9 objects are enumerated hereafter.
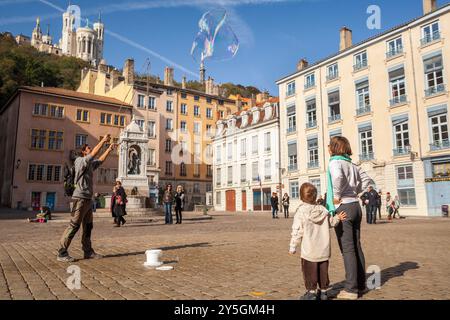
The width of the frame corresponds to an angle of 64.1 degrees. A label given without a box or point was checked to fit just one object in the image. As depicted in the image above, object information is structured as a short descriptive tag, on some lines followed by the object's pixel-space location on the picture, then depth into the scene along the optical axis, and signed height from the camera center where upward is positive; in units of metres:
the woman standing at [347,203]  4.29 -0.01
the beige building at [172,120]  52.53 +13.15
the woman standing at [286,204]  25.80 -0.05
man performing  6.50 +0.08
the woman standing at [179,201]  17.70 +0.17
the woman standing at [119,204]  15.45 +0.08
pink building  41.34 +8.28
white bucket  5.93 -0.88
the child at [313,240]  3.99 -0.42
